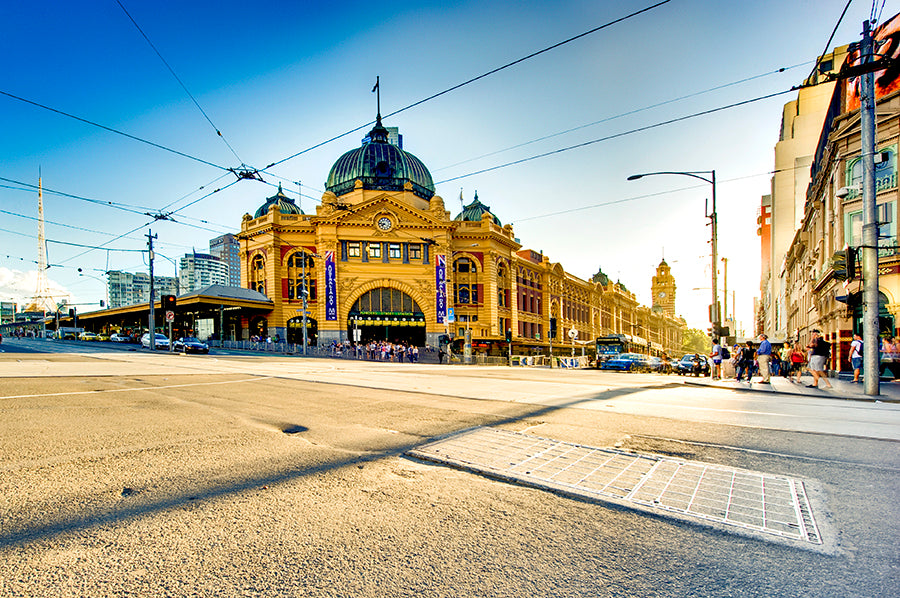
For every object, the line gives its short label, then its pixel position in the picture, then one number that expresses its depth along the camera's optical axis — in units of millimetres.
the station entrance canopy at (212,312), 44938
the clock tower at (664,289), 158250
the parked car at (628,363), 31109
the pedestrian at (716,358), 19250
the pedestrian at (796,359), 19709
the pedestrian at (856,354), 15781
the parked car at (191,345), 36531
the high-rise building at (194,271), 191200
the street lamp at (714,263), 19031
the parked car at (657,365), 30609
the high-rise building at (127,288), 153625
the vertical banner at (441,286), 49406
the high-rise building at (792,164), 60906
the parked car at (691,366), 27762
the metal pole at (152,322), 36106
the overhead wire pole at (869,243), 12203
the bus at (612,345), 42906
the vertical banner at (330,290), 47625
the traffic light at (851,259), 11945
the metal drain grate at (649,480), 3395
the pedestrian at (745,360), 18219
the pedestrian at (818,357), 14258
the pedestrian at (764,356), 16906
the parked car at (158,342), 39562
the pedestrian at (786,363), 25222
